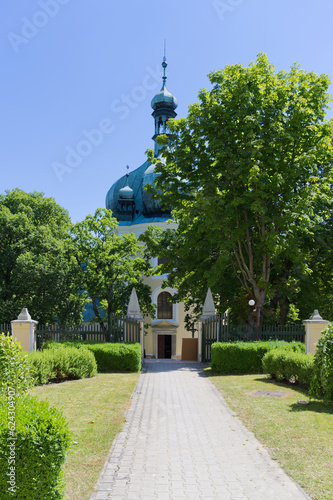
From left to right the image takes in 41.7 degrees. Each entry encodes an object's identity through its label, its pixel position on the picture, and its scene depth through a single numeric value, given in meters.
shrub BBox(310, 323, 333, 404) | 9.28
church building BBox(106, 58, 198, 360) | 37.50
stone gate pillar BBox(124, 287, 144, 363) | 18.64
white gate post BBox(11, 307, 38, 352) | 15.53
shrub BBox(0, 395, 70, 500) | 4.10
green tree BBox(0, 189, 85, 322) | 27.09
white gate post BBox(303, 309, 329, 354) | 15.99
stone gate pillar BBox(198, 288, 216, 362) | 19.55
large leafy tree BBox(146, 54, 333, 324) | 17.73
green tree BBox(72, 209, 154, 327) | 28.00
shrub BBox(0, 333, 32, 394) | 5.70
